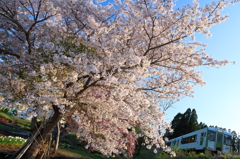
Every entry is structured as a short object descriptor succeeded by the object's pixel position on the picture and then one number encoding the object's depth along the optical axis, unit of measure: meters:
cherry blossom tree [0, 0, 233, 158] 4.70
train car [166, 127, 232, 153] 13.74
